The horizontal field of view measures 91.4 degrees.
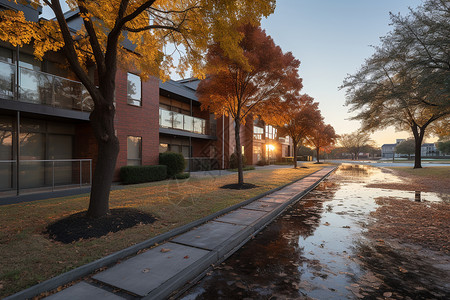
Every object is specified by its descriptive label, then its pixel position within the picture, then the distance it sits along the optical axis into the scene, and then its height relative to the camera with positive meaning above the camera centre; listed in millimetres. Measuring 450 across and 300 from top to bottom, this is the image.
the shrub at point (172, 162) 14516 -614
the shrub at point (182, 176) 14570 -1548
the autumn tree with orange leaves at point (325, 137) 40094 +2790
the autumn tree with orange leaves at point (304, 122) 26406 +3680
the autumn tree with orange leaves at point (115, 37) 5309 +3392
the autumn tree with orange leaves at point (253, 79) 10594 +3801
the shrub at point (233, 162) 23334 -1018
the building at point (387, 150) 150650 +1216
